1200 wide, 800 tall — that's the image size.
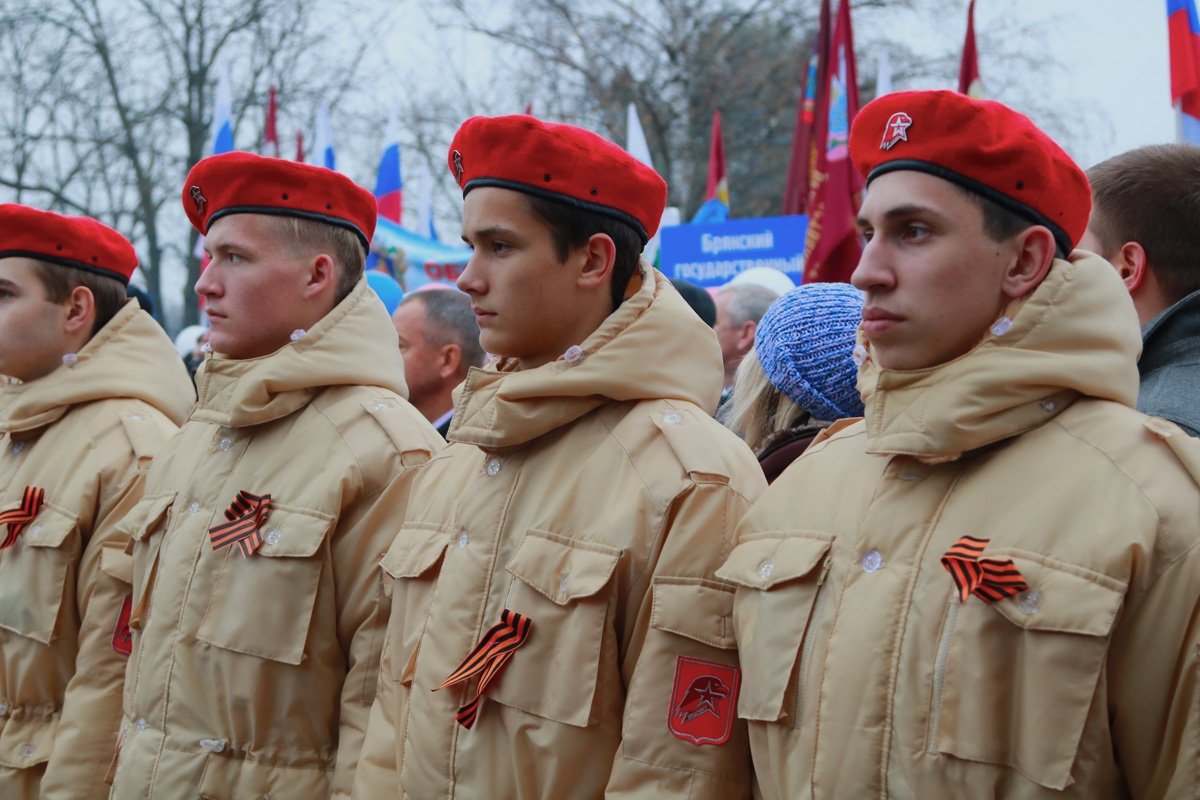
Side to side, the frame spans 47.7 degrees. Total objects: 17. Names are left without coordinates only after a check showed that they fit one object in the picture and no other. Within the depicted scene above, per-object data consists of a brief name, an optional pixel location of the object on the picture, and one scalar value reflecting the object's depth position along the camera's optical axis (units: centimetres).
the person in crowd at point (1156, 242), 289
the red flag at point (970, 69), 894
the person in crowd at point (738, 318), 575
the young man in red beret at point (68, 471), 414
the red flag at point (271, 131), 1543
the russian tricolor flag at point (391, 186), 1301
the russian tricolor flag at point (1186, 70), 606
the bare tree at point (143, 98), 2231
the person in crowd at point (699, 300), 590
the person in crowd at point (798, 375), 349
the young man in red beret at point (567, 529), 265
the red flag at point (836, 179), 725
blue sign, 854
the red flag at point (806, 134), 1023
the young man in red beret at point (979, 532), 209
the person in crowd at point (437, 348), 545
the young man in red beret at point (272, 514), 346
